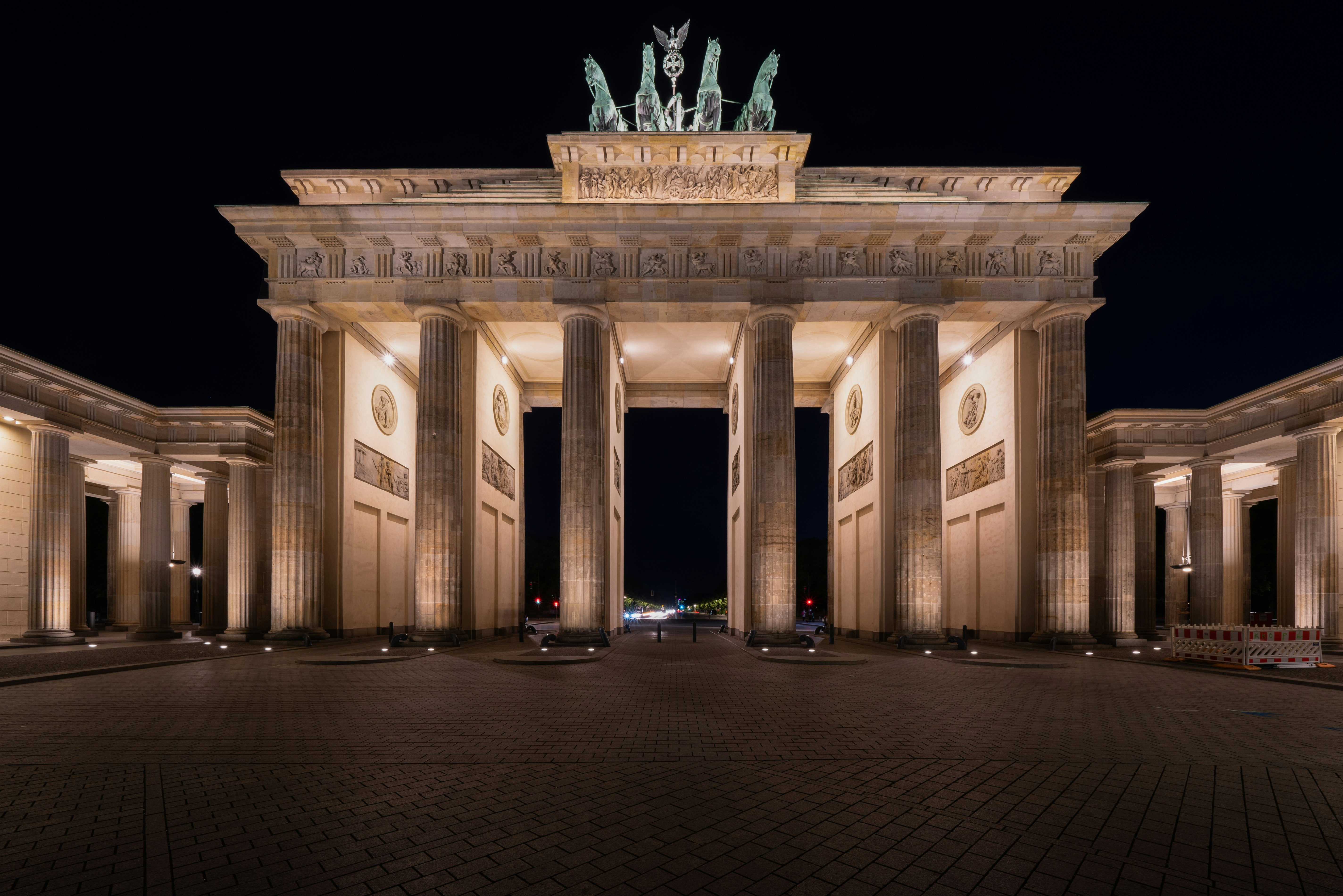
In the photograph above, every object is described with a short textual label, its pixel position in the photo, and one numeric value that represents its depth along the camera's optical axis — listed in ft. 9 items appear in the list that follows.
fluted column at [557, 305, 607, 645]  70.28
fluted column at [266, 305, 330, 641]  71.56
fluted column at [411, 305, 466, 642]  71.46
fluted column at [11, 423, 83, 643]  80.53
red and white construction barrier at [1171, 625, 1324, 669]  52.39
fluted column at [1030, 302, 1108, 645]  70.90
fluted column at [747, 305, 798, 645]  70.08
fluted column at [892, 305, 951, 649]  70.95
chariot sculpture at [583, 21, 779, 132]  79.51
